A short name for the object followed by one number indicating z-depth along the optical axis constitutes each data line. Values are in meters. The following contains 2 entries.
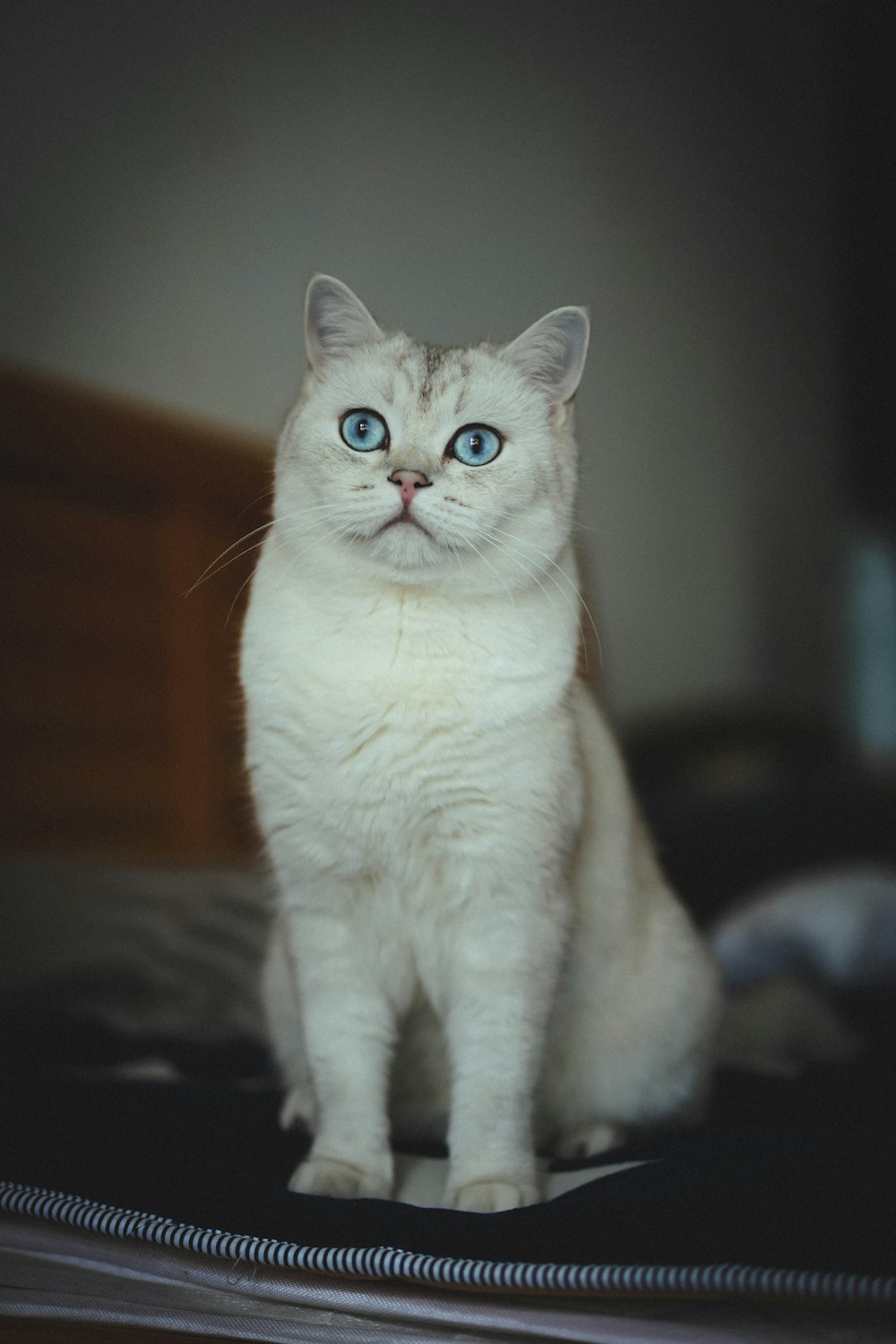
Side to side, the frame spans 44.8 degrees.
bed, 0.68
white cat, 0.95
